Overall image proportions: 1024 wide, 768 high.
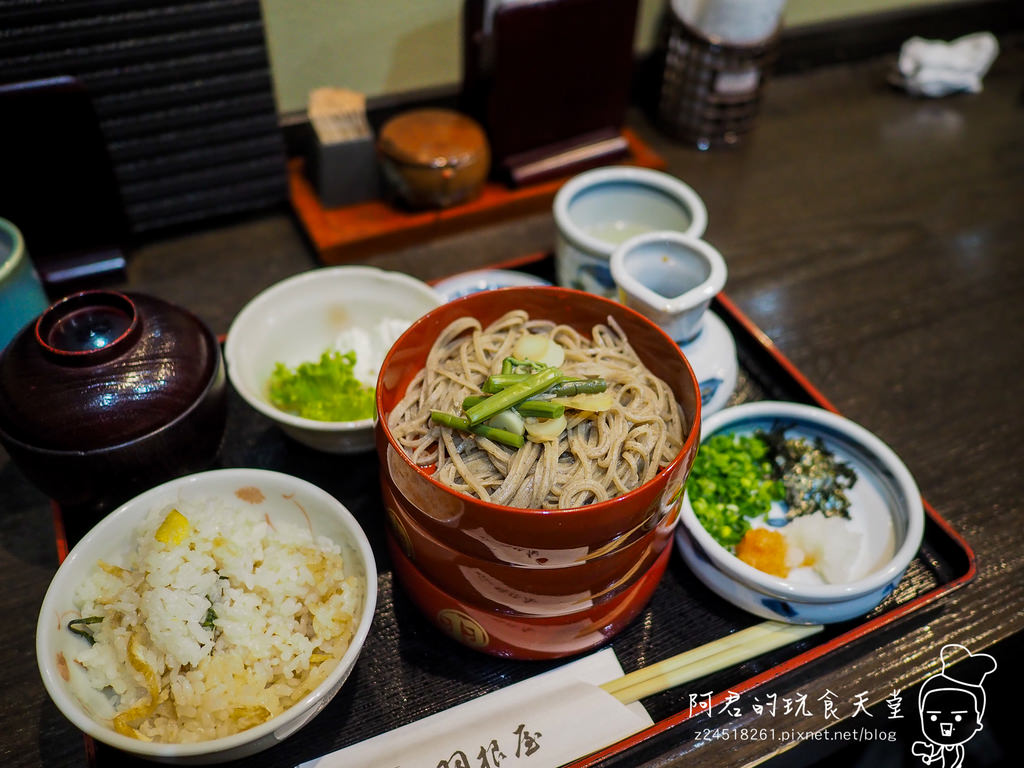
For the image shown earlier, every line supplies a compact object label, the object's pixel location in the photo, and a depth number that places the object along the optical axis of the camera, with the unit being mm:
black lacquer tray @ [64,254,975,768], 321
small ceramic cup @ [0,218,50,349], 400
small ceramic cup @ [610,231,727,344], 378
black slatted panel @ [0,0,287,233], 452
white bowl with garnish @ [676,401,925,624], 338
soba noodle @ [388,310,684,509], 311
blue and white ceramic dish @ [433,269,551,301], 490
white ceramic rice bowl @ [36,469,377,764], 272
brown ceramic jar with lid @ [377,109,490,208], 525
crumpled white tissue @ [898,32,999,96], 742
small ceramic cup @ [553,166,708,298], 458
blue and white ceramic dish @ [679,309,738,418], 410
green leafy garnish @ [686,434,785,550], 377
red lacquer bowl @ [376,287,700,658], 283
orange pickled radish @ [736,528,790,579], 358
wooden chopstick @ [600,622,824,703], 328
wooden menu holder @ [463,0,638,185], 519
